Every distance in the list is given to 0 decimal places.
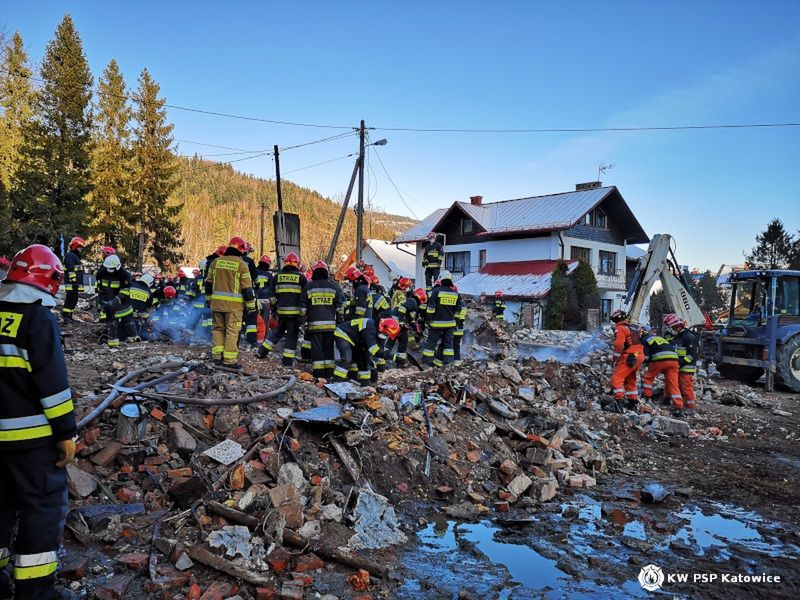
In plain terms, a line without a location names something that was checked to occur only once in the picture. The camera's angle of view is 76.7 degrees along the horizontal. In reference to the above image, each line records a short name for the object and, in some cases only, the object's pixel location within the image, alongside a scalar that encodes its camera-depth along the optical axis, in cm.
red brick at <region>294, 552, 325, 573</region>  390
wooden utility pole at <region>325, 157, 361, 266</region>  2058
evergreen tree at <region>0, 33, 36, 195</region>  2553
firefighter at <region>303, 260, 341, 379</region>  793
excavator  1205
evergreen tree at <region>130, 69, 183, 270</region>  2992
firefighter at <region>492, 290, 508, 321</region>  1658
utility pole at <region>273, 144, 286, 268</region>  1884
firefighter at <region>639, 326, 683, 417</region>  972
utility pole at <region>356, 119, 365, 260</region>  1977
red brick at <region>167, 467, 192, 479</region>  479
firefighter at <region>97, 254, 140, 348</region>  975
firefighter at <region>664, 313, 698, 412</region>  1006
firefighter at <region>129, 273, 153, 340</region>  1045
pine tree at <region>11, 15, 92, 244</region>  2083
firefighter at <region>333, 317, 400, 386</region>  741
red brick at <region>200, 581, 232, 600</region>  344
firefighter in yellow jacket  737
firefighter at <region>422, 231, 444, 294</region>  1480
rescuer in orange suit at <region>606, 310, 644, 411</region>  940
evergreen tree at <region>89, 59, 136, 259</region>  2917
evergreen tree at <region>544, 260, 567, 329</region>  2488
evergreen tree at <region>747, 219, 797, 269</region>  3850
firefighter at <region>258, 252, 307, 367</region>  861
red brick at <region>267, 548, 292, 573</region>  387
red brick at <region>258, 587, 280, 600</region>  348
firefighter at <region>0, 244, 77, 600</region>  300
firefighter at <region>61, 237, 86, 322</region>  1105
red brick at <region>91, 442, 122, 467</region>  484
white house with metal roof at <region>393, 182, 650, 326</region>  2681
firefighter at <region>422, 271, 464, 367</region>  998
